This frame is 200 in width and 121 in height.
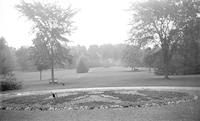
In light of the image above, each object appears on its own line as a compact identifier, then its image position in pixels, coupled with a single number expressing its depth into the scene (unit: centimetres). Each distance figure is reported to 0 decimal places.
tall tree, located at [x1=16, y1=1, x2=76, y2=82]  2806
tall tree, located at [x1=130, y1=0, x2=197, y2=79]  2514
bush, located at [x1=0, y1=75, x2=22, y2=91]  2150
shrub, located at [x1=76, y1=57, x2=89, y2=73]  4375
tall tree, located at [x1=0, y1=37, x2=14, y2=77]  3041
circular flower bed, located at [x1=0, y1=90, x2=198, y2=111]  974
